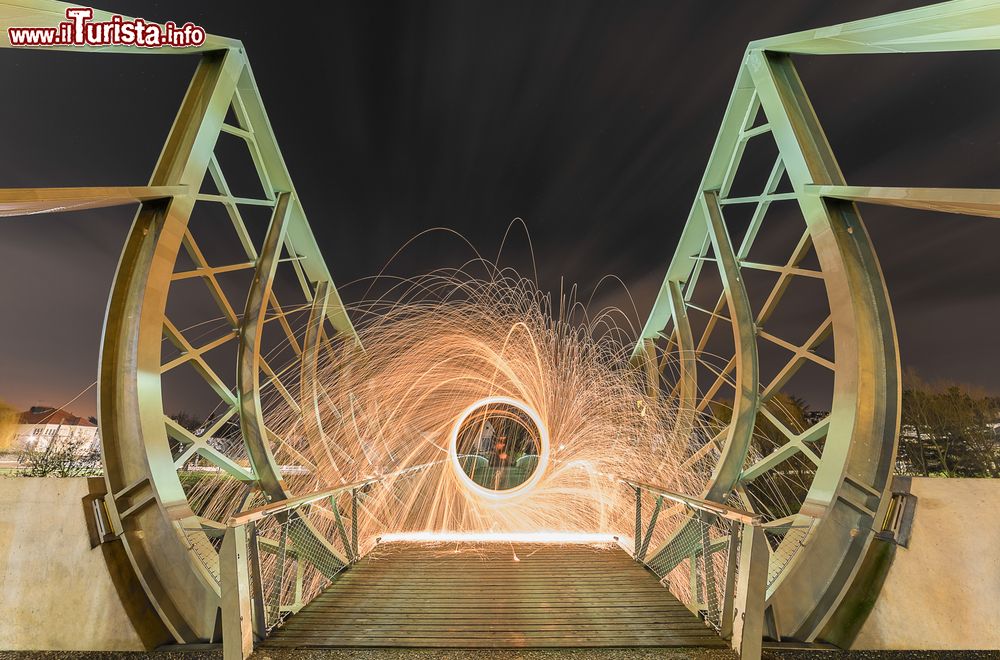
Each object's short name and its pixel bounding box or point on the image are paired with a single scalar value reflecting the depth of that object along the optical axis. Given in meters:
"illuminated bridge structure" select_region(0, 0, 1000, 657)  3.57
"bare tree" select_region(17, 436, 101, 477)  12.90
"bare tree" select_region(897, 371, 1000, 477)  29.14
